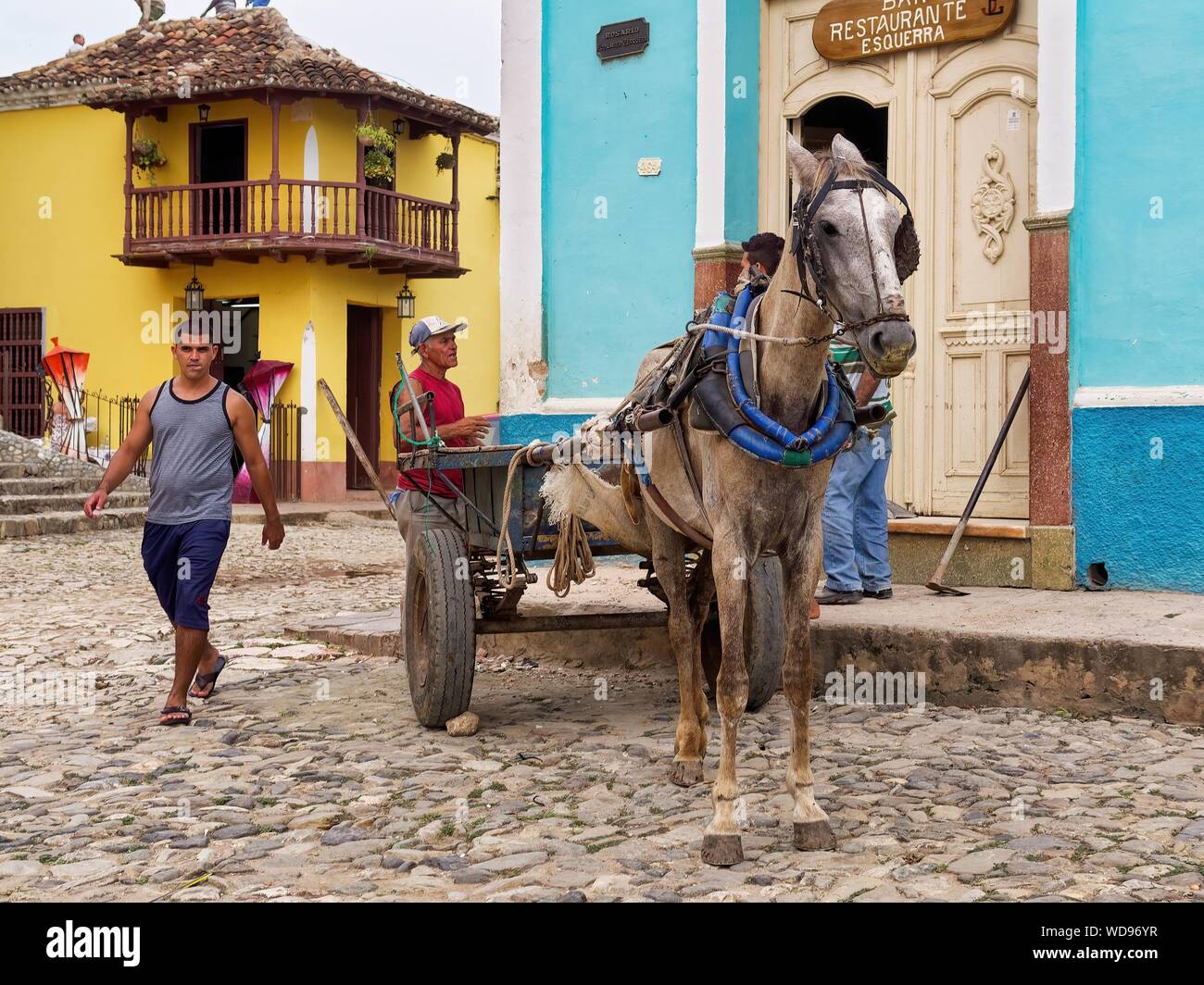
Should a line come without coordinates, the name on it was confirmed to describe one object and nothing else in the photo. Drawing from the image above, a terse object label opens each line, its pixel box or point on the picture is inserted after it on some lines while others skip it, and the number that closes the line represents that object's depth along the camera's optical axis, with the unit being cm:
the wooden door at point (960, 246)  855
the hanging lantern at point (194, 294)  2664
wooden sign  865
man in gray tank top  653
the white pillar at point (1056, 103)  795
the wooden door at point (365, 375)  2805
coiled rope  579
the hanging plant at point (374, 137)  2630
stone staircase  1703
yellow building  2595
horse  395
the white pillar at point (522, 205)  1035
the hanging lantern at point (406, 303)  2750
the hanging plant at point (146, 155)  2703
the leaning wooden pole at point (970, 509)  786
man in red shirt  631
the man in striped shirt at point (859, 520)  747
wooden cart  581
